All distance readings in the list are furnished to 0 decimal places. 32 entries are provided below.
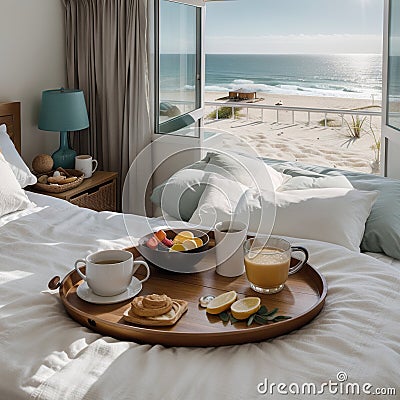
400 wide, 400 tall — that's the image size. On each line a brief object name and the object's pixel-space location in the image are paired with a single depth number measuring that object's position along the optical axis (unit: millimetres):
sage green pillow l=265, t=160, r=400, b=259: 2459
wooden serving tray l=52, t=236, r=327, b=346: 1436
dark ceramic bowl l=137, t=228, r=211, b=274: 1763
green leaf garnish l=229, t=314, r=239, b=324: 1499
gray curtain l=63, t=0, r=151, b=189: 3975
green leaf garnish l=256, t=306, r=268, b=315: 1521
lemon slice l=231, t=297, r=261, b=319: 1507
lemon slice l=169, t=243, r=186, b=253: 1794
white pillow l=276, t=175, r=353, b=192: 2793
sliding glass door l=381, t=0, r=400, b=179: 3506
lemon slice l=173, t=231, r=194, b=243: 1852
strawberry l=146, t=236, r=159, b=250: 1811
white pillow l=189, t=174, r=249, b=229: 2428
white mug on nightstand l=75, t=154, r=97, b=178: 3793
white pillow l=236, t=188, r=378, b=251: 2391
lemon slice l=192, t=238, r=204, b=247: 1821
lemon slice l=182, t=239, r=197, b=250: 1796
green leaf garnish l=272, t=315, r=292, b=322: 1498
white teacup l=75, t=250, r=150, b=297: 1608
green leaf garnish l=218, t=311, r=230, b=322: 1510
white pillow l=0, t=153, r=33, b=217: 2598
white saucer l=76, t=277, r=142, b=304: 1612
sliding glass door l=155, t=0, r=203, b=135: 4117
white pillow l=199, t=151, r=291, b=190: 2706
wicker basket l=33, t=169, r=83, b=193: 3459
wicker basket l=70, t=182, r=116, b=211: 3622
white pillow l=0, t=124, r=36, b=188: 3066
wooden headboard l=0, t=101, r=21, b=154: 3465
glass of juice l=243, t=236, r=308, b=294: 1643
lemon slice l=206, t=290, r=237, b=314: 1543
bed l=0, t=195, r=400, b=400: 1281
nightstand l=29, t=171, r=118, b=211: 3533
